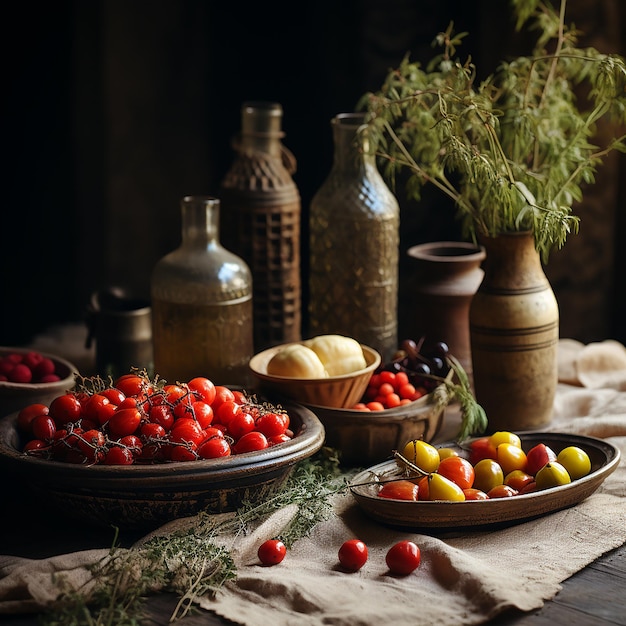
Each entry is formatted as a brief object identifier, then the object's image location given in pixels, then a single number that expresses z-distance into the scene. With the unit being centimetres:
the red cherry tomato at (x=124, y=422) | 201
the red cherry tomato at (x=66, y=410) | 207
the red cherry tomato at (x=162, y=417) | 205
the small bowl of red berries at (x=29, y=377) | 246
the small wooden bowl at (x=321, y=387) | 235
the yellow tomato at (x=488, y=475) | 214
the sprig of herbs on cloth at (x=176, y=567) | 174
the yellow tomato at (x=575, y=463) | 216
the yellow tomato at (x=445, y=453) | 223
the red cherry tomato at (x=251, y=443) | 203
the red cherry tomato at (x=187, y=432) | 200
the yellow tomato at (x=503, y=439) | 227
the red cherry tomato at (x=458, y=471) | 210
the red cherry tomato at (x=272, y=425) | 209
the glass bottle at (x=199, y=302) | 262
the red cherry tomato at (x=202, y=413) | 207
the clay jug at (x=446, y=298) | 279
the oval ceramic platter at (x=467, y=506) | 201
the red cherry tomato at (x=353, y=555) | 191
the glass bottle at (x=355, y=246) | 279
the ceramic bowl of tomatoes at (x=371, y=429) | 236
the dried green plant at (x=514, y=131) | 229
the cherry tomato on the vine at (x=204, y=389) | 216
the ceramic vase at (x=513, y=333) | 249
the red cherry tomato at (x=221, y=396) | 219
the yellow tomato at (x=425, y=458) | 215
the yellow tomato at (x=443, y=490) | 202
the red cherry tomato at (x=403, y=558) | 188
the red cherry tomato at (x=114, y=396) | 211
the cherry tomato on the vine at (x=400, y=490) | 204
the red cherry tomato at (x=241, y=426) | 210
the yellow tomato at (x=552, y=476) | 209
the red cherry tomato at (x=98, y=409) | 205
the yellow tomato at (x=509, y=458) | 221
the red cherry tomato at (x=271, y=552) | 193
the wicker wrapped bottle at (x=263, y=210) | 294
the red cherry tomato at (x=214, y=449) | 199
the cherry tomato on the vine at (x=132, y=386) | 217
